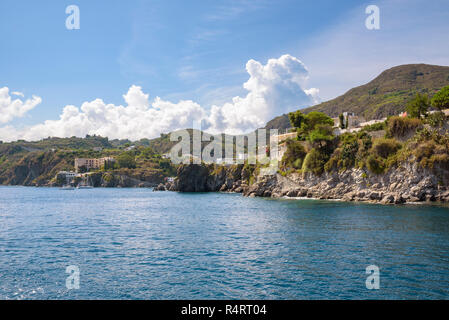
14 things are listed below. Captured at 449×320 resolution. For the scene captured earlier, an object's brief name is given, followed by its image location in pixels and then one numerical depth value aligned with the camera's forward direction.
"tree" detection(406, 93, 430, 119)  58.47
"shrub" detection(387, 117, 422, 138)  56.09
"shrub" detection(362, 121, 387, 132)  62.35
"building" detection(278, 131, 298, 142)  88.54
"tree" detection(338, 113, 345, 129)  76.39
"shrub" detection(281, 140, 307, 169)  71.06
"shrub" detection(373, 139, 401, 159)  56.03
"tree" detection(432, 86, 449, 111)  56.91
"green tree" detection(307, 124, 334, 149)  65.90
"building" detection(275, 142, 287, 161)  79.75
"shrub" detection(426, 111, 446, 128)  53.35
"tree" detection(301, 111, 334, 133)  76.81
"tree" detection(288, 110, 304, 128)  87.60
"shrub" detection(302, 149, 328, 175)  64.50
